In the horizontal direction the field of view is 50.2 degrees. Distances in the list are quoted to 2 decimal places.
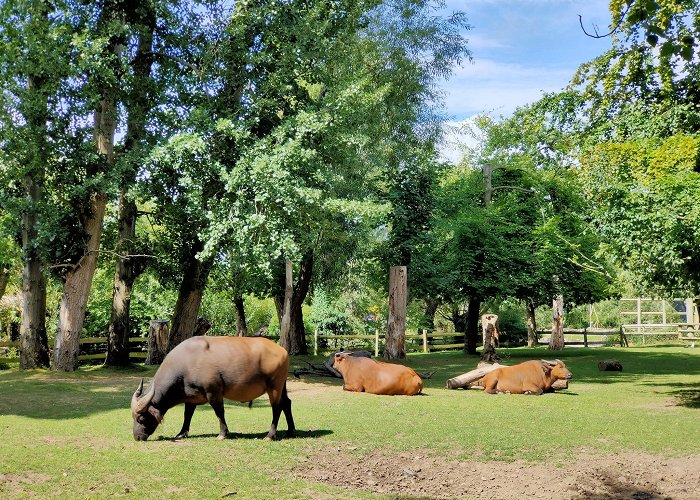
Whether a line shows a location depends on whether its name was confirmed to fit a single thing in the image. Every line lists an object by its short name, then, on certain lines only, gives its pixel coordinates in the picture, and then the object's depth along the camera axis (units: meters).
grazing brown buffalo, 10.38
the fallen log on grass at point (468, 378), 19.03
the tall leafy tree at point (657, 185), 14.78
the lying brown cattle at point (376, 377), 17.17
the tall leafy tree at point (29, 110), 20.31
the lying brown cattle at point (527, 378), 18.20
